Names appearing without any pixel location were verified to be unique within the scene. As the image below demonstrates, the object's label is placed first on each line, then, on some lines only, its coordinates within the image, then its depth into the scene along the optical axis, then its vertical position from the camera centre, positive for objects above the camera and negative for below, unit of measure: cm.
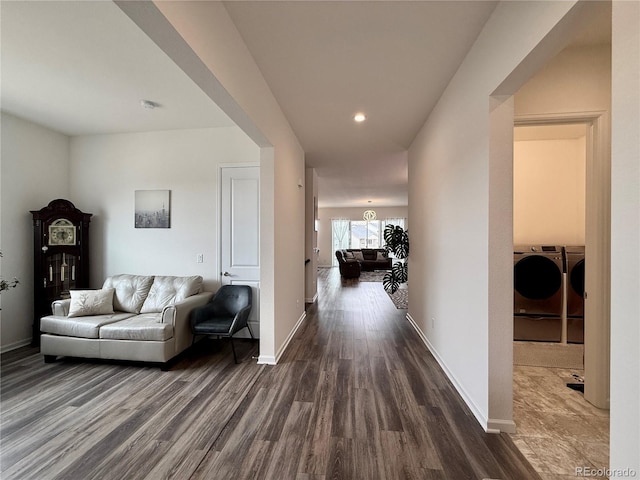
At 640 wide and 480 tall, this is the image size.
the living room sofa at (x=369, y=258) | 1042 -84
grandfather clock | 328 -22
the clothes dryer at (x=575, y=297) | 262 -61
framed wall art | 365 +41
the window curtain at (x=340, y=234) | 1264 +18
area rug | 539 -139
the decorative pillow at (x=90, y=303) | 296 -78
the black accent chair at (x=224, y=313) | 284 -93
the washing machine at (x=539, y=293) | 262 -58
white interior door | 351 +10
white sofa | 268 -96
